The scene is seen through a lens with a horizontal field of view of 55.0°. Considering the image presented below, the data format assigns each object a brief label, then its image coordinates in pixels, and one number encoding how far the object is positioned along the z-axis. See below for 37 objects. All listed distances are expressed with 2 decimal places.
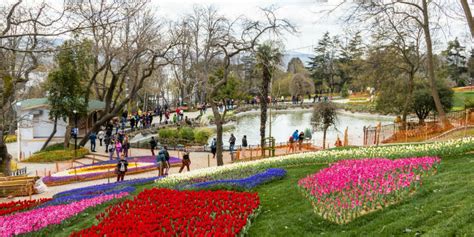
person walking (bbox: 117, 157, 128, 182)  18.88
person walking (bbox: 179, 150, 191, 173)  20.36
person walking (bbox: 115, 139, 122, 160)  26.38
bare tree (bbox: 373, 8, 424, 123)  29.00
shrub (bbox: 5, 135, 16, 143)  38.84
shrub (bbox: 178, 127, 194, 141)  34.94
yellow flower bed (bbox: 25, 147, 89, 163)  27.30
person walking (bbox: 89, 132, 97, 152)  30.53
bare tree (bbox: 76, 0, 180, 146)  30.38
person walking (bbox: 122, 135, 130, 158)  27.25
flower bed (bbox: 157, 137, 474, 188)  12.63
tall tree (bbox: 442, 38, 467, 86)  73.12
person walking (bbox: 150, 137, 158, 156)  28.36
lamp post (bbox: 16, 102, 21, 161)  29.33
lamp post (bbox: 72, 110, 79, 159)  28.16
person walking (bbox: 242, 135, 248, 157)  29.04
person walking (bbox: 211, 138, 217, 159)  27.18
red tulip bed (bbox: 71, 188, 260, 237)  8.16
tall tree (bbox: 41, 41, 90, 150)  30.83
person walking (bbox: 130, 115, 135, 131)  39.99
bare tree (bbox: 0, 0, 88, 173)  21.38
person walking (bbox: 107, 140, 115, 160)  27.00
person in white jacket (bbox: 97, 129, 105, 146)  33.37
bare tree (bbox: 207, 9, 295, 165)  20.53
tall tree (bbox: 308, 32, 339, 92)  87.00
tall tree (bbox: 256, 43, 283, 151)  28.56
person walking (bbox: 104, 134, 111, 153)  30.12
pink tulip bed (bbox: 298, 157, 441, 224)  7.98
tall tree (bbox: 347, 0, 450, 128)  21.56
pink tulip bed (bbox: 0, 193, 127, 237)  10.17
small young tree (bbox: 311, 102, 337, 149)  30.78
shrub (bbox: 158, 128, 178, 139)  35.31
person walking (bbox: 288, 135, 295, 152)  26.32
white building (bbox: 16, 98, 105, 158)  34.08
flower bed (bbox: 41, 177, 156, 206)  13.61
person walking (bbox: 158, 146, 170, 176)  19.70
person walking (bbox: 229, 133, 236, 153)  26.67
